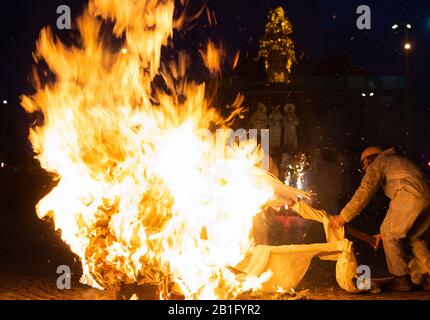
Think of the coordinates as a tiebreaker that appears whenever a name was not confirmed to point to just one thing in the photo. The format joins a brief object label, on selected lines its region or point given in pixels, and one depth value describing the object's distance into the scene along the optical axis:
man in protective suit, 5.84
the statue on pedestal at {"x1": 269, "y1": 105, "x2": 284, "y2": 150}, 30.00
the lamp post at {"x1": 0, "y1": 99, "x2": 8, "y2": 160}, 32.03
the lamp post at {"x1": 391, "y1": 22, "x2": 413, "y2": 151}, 17.80
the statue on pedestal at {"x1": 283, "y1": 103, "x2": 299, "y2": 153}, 30.28
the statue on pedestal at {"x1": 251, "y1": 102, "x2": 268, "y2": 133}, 29.98
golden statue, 32.03
